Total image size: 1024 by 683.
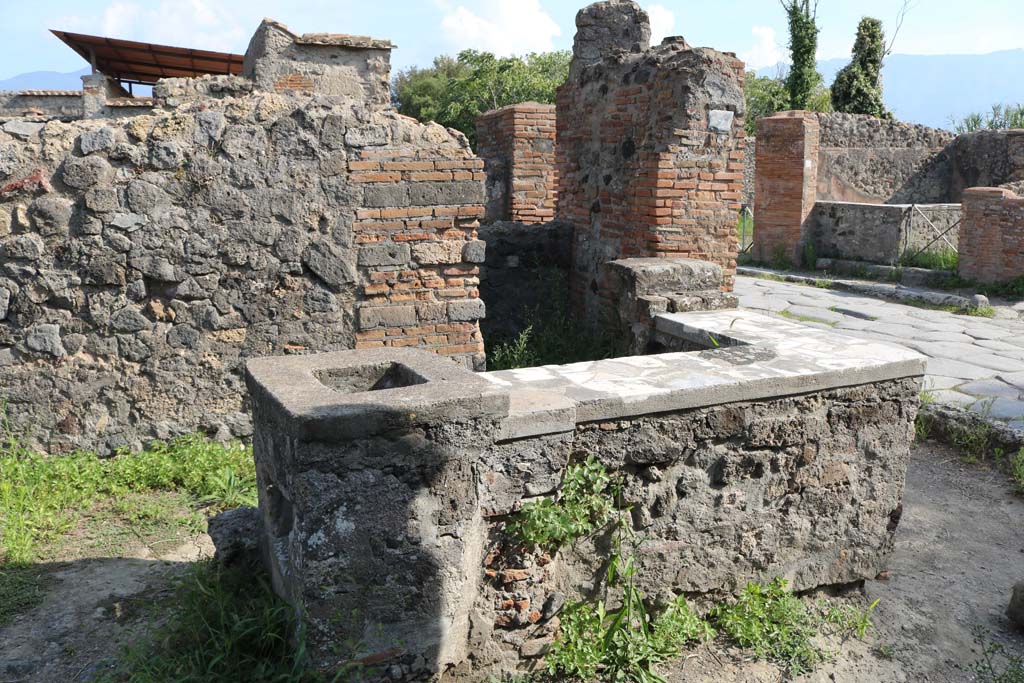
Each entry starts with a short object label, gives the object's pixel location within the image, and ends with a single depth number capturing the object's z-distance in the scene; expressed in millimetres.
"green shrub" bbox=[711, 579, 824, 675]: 3270
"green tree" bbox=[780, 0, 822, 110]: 21750
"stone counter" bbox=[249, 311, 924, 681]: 2574
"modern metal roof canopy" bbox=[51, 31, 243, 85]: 15398
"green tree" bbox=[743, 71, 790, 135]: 24427
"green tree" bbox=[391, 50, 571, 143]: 28547
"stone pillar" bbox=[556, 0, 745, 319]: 5699
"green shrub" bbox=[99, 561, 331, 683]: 2664
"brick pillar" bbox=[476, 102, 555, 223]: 8945
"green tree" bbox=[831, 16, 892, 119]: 21328
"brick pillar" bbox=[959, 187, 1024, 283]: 11461
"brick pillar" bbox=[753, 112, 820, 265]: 14594
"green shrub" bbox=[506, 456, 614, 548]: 2895
